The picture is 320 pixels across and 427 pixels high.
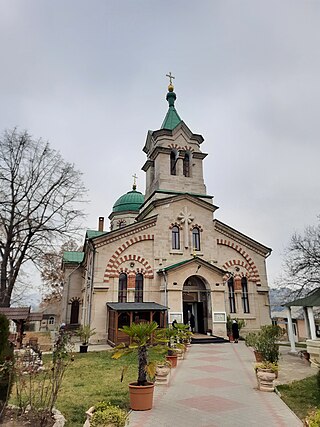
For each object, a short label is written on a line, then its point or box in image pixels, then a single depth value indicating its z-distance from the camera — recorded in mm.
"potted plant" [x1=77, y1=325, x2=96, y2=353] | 17198
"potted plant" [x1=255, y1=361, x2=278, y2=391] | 8953
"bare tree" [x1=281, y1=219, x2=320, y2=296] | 16941
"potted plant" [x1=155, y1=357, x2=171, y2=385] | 9664
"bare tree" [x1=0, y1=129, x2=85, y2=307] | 18141
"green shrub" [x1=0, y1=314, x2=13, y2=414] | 6945
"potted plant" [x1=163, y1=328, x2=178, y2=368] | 12141
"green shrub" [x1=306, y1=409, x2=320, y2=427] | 4078
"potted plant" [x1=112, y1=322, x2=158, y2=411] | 7258
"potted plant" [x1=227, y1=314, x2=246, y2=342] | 21219
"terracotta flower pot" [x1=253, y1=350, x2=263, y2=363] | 11470
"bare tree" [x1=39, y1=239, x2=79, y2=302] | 19188
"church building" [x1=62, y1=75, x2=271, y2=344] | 20688
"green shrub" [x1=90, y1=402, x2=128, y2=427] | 4941
